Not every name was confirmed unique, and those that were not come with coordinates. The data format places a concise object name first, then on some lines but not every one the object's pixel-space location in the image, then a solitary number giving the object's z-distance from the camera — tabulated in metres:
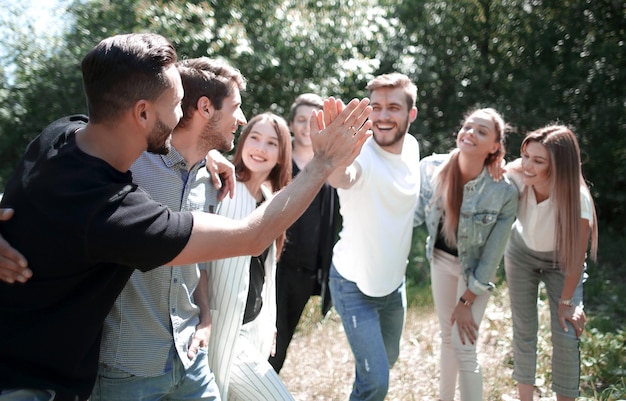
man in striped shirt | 2.33
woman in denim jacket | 3.86
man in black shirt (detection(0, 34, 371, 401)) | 1.84
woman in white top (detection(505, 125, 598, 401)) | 3.89
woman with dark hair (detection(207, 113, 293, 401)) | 2.92
